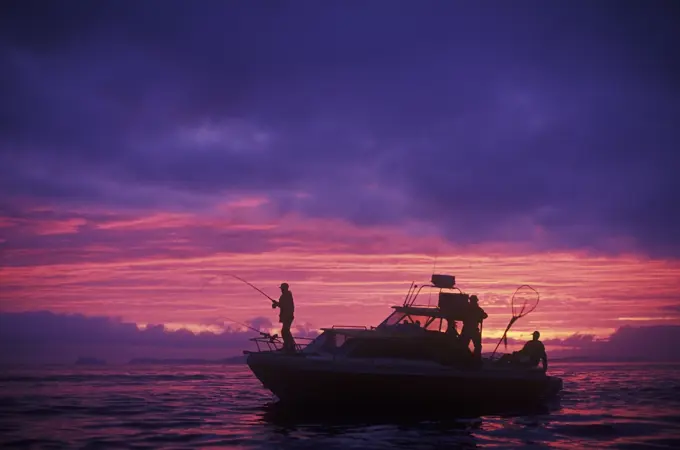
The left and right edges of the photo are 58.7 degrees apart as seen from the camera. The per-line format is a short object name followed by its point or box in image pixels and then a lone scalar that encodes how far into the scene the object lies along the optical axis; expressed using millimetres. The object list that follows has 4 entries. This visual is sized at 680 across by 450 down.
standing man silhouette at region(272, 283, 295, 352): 20797
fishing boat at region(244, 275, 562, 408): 19312
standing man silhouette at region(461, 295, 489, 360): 21891
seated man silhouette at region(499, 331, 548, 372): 23141
